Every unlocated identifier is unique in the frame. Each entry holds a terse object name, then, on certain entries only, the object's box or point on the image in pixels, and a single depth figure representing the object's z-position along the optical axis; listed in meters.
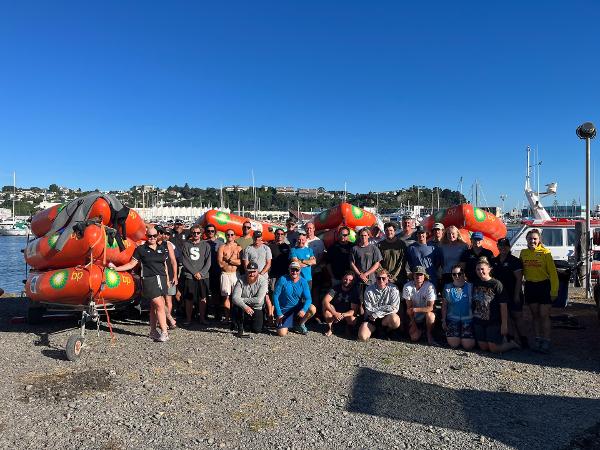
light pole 11.63
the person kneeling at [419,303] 7.84
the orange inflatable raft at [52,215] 8.38
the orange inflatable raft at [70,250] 7.93
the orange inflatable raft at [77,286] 7.76
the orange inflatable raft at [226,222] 11.14
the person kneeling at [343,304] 8.34
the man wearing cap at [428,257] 8.32
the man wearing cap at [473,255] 7.85
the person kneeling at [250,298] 8.35
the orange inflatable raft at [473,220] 10.05
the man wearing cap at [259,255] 8.74
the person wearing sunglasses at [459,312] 7.53
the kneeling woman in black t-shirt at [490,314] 7.30
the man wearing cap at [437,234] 8.55
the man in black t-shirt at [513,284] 7.61
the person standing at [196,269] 9.09
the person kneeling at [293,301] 8.40
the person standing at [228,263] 8.97
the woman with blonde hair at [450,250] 8.27
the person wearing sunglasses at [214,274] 9.33
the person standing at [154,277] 7.92
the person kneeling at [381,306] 8.02
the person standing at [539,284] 7.48
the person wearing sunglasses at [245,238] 9.50
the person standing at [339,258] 8.77
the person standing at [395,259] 8.61
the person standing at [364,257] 8.39
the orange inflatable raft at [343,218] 10.59
